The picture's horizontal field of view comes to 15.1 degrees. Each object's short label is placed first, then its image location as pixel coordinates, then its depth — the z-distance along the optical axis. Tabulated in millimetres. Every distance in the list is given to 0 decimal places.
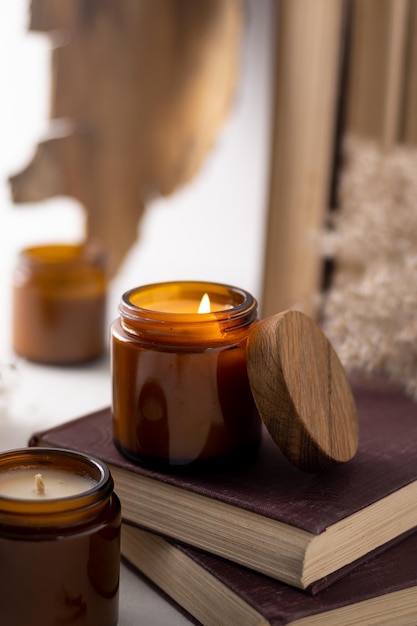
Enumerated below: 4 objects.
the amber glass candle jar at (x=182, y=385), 718
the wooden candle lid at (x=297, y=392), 703
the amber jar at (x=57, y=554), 652
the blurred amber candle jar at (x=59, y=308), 972
